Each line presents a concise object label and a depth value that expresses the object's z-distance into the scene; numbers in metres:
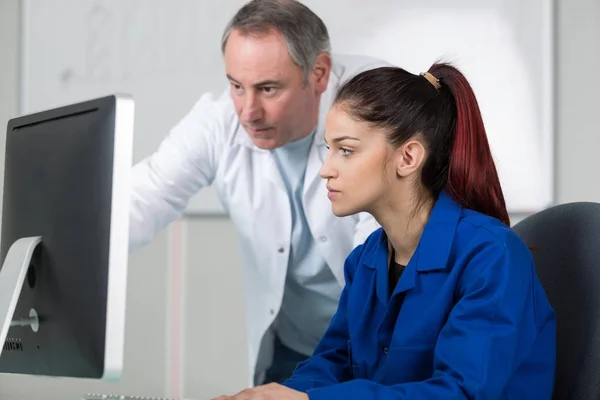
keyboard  2.29
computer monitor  2.02
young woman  2.14
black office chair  2.21
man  3.09
